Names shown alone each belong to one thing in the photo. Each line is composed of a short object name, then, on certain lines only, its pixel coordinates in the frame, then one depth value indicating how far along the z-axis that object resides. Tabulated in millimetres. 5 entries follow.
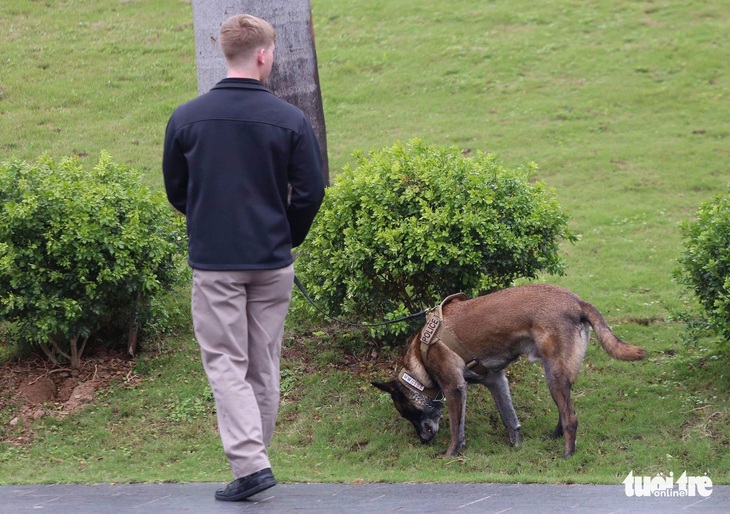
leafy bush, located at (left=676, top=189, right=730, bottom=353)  13078
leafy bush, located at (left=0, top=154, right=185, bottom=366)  13891
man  8977
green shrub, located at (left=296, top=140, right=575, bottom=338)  13703
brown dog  12031
